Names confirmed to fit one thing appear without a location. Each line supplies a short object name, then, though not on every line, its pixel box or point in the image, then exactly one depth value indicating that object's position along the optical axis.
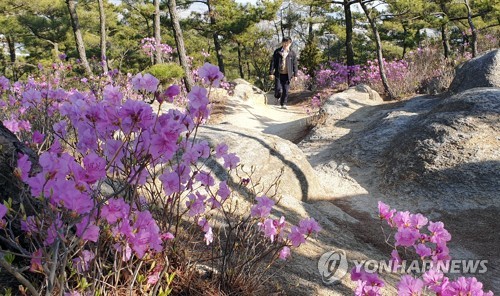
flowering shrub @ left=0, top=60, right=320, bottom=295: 0.96
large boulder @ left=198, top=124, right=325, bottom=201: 4.20
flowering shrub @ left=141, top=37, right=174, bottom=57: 11.45
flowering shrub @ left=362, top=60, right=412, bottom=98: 10.91
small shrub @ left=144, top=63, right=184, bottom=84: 9.39
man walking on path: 10.20
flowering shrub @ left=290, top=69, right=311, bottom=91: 18.62
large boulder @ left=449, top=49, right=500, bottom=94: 7.44
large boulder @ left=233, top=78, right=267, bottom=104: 14.16
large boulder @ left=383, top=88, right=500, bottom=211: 4.45
